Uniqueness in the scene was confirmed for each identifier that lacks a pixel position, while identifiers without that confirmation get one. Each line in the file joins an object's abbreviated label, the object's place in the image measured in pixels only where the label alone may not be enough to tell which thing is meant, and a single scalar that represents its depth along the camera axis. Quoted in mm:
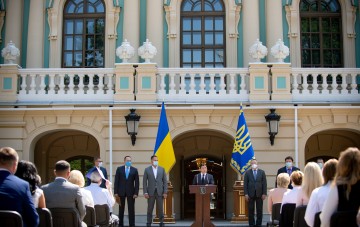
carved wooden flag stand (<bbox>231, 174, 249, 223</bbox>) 16625
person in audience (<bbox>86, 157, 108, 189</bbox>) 15258
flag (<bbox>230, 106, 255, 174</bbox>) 16609
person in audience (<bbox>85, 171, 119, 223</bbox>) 11578
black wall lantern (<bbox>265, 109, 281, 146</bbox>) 17547
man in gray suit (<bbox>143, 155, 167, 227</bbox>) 15484
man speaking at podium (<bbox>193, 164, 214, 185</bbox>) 15959
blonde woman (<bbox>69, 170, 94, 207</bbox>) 9672
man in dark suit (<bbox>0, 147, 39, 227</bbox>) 6484
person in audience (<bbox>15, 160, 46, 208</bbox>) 7331
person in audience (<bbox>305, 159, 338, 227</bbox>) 7004
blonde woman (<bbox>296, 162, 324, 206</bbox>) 7723
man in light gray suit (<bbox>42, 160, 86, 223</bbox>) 8562
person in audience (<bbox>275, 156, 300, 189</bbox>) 15555
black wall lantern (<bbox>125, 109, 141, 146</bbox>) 17562
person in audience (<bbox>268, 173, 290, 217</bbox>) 10617
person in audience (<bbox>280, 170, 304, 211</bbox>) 9234
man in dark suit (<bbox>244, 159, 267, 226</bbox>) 15453
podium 14125
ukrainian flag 16547
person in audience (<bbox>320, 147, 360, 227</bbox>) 6285
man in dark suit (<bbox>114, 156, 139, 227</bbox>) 15570
